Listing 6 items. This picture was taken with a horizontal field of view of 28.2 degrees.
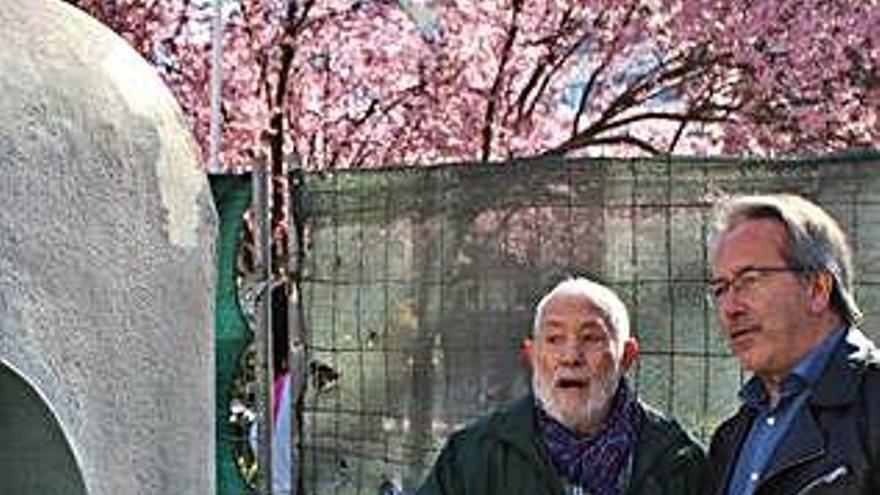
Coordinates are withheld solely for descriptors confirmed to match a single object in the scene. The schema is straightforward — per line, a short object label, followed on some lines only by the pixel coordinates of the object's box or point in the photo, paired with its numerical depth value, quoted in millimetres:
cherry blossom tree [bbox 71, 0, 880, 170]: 11102
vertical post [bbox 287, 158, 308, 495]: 5535
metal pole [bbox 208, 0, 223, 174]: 8703
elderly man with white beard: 3189
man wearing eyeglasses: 2734
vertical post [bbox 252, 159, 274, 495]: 5562
